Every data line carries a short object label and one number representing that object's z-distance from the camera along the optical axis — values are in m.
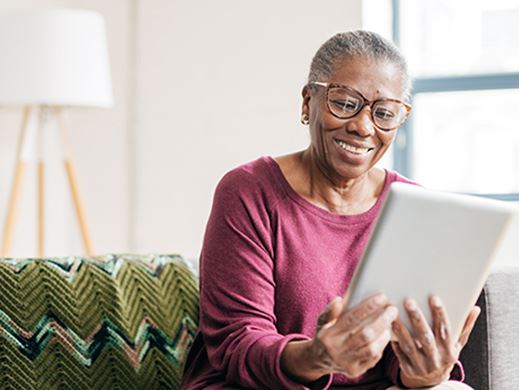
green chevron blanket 1.70
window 3.55
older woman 1.57
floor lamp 2.88
